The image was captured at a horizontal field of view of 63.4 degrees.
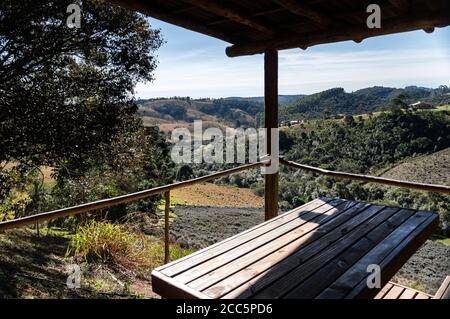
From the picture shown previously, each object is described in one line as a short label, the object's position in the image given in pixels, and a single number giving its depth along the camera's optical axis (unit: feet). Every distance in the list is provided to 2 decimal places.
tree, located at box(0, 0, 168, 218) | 20.71
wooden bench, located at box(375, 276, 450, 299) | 9.52
